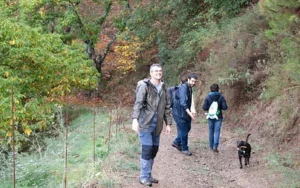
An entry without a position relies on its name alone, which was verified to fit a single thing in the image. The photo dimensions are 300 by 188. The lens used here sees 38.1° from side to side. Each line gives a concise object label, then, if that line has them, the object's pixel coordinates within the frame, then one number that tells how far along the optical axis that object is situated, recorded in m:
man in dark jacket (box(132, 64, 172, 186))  6.84
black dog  9.26
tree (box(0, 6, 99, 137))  12.05
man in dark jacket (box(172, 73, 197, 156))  9.80
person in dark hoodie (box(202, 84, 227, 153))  10.51
